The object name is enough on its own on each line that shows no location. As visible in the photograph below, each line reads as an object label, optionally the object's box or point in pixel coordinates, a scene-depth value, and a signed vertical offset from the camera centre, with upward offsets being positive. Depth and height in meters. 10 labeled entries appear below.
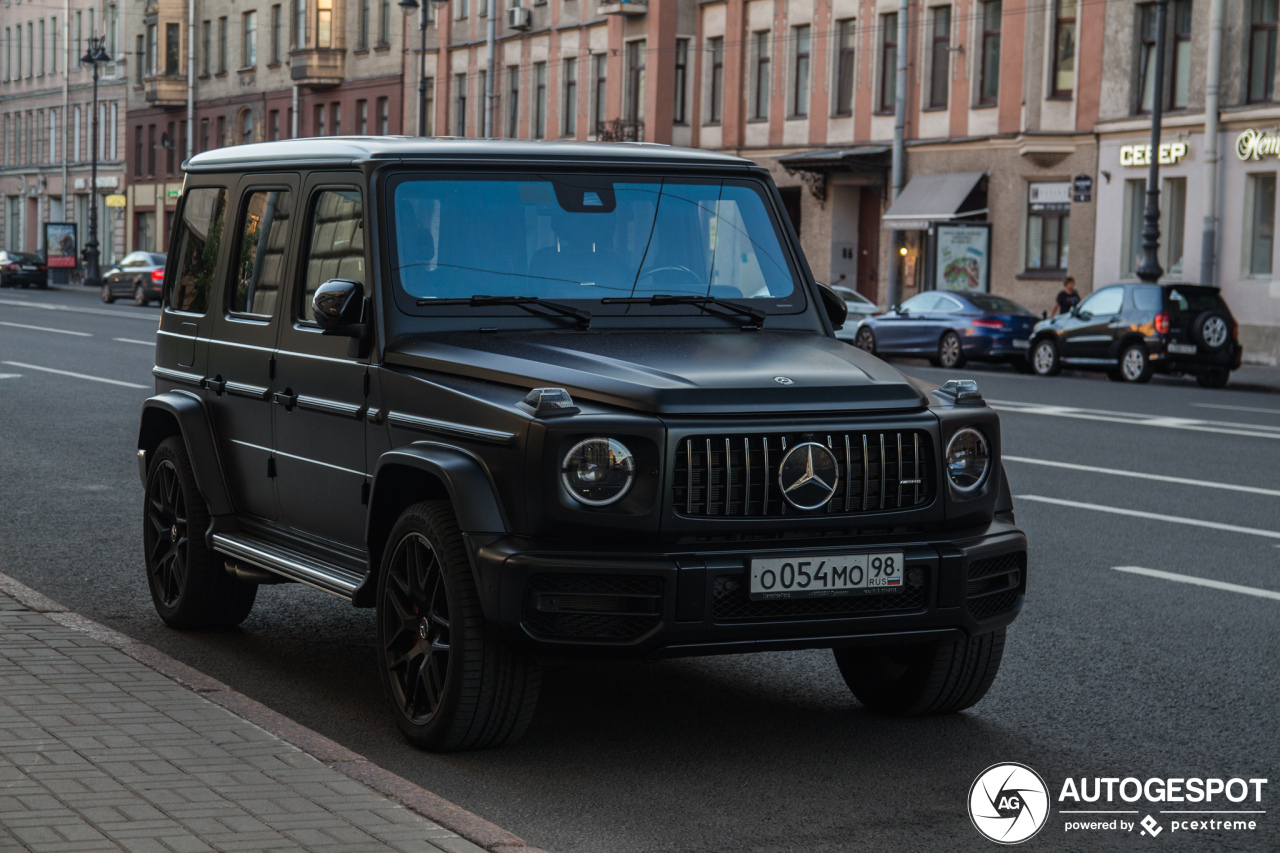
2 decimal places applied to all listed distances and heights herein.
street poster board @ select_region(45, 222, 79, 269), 77.81 +0.65
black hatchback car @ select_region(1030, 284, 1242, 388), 29.39 -0.64
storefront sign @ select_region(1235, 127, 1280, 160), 35.03 +2.82
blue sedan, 32.84 -0.73
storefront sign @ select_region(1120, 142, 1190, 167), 37.25 +2.77
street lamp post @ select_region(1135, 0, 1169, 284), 34.13 +1.62
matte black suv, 5.44 -0.50
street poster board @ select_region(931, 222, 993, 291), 41.50 +0.69
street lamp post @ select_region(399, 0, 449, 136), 52.72 +5.71
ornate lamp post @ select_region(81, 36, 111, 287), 73.69 +1.46
